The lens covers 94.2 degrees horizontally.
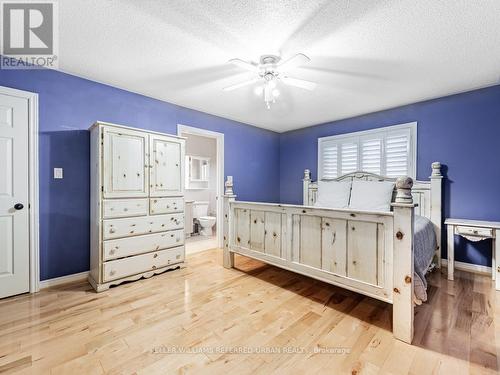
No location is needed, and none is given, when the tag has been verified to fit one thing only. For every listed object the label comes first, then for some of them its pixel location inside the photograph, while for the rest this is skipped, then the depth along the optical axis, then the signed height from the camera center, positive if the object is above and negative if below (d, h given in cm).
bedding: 174 -63
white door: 220 -11
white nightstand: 244 -51
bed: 164 -52
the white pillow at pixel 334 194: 348 -13
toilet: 496 -70
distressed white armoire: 240 -21
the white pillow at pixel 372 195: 304 -13
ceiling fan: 207 +108
